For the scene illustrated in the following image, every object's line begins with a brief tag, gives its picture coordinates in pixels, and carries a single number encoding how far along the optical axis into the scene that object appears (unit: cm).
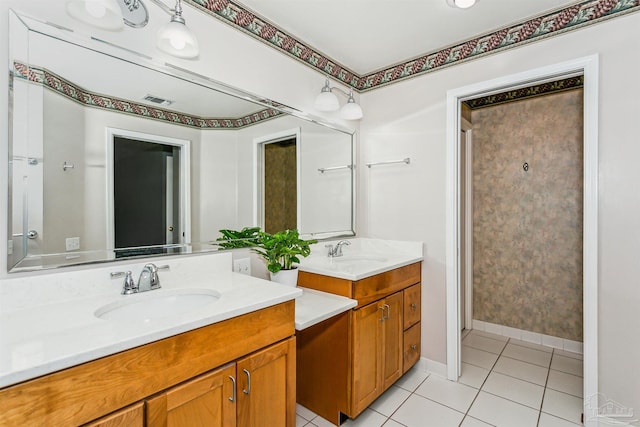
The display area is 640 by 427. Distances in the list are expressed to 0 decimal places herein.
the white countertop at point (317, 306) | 144
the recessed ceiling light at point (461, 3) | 163
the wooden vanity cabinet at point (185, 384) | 75
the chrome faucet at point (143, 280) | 127
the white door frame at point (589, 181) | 172
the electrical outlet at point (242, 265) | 178
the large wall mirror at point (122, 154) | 114
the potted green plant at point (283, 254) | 173
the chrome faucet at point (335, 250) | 237
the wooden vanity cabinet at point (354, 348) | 172
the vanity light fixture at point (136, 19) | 122
